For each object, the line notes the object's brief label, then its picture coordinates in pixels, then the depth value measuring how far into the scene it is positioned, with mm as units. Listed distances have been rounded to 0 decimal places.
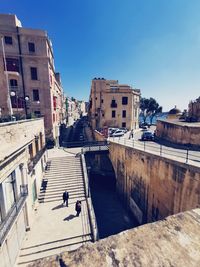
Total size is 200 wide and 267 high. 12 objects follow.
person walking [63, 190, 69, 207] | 11719
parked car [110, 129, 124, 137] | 25991
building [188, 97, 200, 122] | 24331
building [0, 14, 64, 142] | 20623
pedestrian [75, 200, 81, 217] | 10680
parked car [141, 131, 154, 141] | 21569
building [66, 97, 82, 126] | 98562
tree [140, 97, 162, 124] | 50875
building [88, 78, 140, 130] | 34188
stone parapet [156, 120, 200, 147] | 16031
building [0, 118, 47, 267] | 6910
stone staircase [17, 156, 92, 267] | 8617
